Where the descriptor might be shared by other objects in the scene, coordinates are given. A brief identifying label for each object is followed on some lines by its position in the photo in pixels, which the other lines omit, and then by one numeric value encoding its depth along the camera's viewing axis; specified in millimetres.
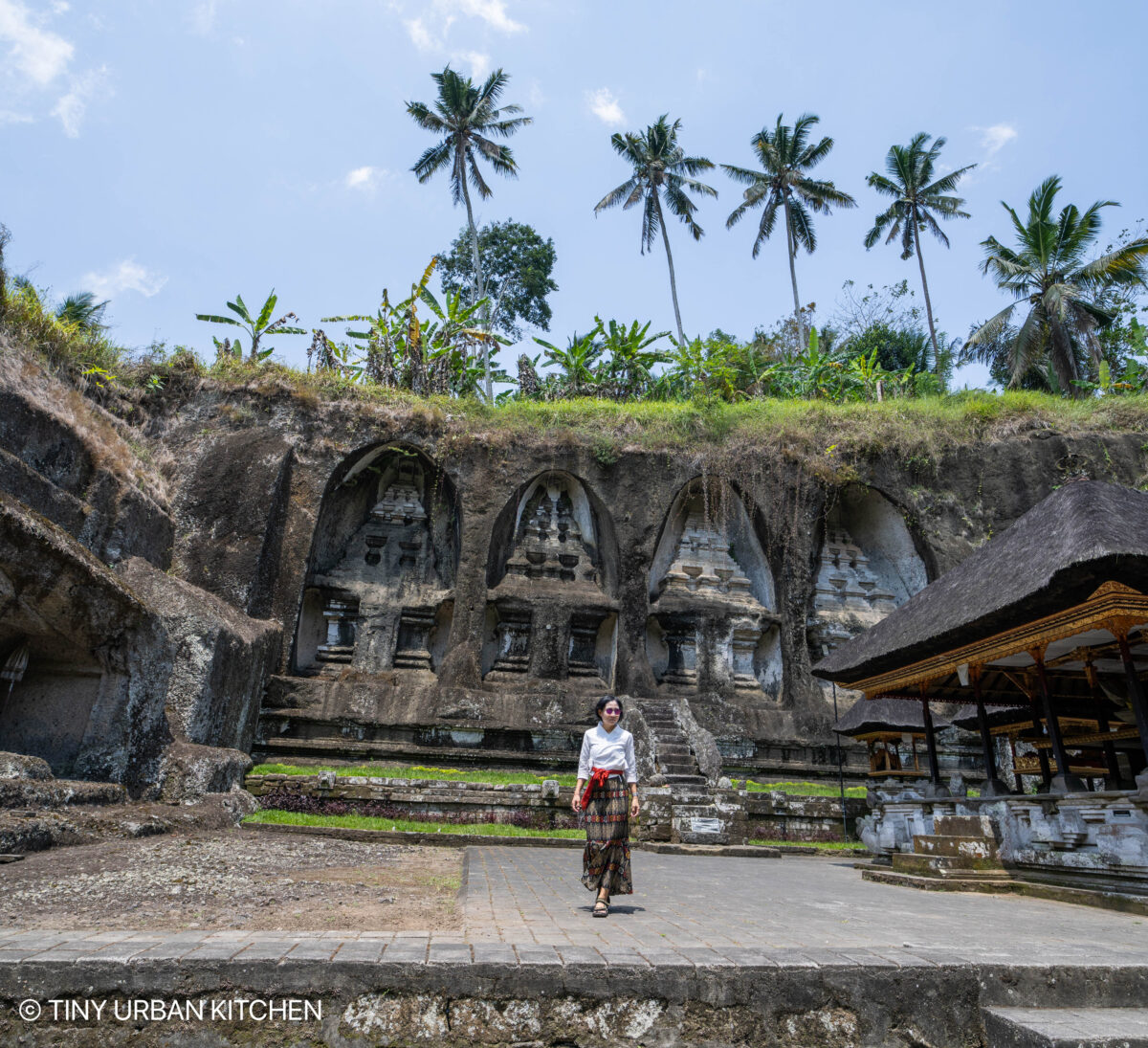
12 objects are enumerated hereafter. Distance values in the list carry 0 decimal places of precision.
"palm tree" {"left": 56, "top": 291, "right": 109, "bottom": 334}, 15453
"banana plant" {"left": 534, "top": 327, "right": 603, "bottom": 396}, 21047
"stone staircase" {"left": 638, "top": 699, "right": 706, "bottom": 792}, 11242
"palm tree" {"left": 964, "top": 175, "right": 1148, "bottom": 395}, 22438
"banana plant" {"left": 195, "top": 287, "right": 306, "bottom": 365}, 17641
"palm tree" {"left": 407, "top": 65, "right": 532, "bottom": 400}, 26469
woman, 4484
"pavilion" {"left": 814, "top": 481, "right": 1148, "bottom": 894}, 6027
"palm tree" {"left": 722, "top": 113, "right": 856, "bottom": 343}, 29250
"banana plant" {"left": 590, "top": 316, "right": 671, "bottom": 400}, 21203
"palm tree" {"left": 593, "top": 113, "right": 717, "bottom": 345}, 28578
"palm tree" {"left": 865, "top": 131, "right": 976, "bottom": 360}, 29438
